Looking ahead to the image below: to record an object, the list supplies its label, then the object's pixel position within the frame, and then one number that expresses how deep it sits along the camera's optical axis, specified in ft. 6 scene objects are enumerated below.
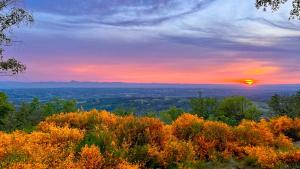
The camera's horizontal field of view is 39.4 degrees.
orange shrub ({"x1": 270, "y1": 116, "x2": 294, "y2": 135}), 80.28
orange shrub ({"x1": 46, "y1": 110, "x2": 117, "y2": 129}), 63.41
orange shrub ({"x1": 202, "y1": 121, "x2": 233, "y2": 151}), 59.36
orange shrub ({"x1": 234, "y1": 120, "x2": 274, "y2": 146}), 63.26
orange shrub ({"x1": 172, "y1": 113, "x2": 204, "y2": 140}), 61.31
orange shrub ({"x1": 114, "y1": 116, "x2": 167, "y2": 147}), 54.29
